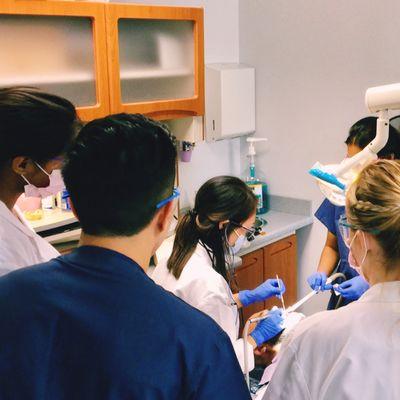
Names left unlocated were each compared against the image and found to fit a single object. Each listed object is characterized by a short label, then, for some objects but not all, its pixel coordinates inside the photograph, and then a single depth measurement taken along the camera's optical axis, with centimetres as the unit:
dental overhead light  154
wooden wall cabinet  202
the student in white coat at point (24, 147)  129
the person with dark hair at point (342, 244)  210
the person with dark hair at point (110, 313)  80
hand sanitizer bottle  332
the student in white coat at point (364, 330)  104
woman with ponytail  171
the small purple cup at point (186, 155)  300
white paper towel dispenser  309
